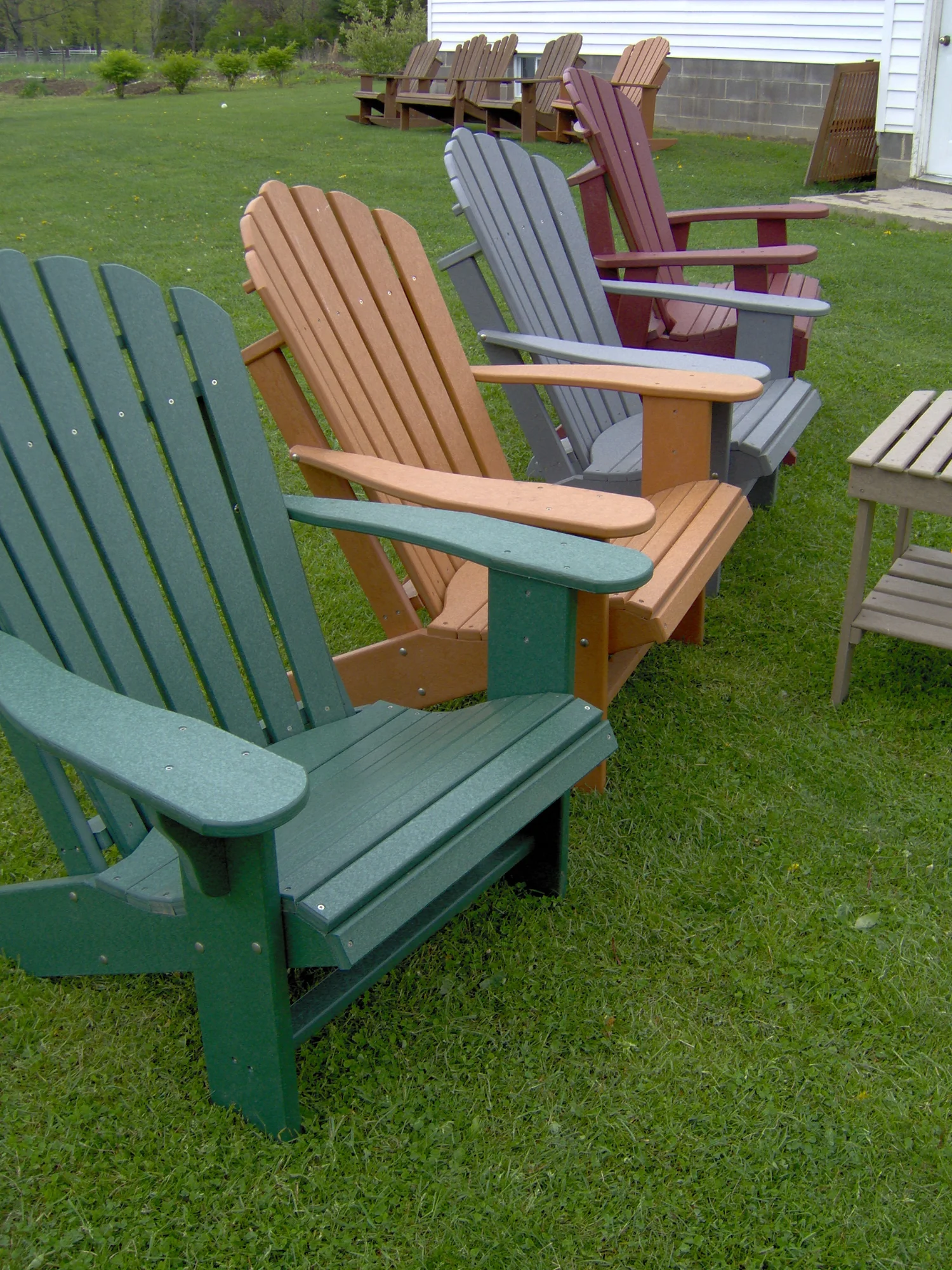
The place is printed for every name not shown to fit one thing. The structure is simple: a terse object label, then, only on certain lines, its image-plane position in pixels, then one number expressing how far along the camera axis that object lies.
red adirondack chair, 4.11
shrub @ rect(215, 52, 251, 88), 21.02
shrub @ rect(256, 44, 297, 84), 21.67
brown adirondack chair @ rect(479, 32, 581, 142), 12.30
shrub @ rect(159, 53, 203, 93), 19.89
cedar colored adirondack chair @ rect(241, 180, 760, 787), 2.25
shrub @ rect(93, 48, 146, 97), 19.44
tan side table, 2.50
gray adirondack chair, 3.10
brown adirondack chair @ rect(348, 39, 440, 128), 13.98
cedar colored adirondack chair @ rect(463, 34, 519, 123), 13.17
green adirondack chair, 1.46
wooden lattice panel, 9.67
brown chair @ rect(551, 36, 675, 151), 10.03
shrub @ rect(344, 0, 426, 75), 16.62
